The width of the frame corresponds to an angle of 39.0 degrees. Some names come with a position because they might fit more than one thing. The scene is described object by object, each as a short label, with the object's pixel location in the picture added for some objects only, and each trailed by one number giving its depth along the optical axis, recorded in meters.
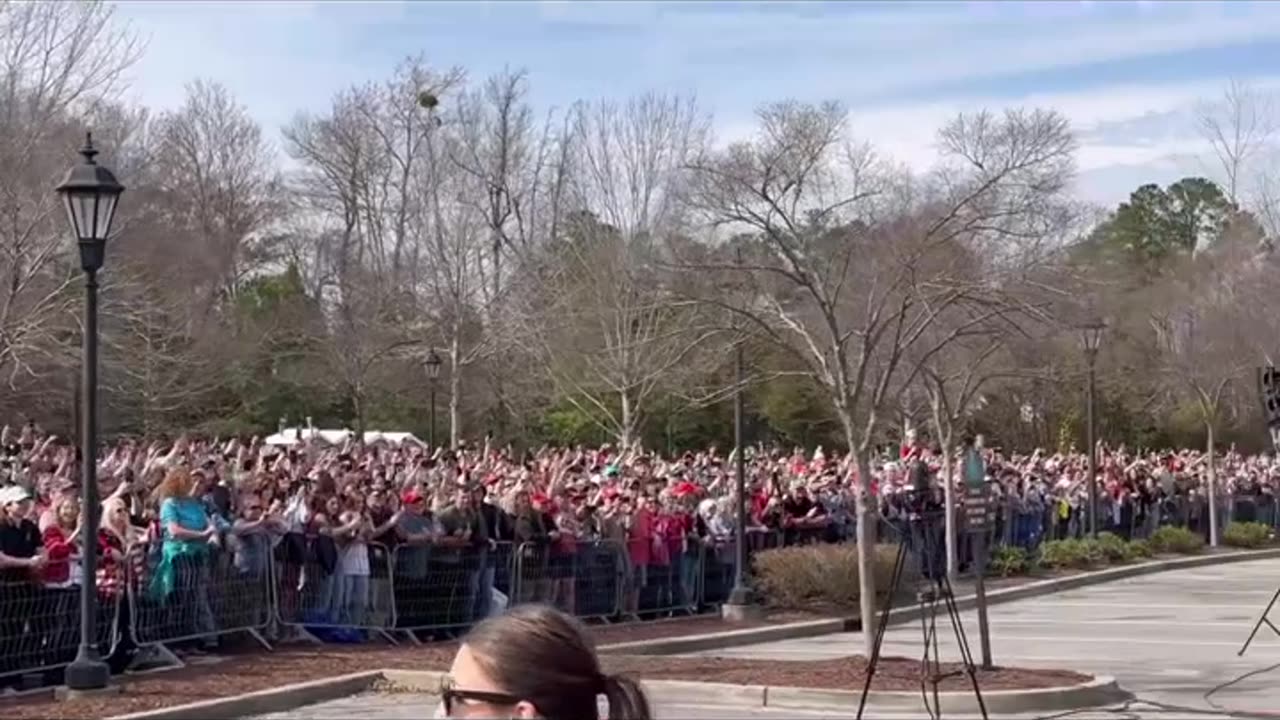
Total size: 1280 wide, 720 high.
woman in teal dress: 15.61
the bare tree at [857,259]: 16.08
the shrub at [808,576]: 22.66
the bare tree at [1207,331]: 54.16
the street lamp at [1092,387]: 31.08
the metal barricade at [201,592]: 15.38
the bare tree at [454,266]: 49.25
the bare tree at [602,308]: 43.81
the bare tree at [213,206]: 49.16
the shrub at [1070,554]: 31.78
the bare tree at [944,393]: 26.52
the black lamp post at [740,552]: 21.67
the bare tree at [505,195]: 51.84
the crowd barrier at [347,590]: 14.55
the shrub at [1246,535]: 40.09
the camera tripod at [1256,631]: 18.77
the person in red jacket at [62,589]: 14.39
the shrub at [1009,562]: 30.23
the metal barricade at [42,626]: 13.90
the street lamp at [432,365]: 35.69
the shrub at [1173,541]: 36.69
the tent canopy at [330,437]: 32.96
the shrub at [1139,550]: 34.81
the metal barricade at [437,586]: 18.32
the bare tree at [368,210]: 51.00
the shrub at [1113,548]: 33.41
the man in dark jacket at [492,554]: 19.28
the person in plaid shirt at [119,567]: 14.84
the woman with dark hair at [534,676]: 2.46
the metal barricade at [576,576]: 19.95
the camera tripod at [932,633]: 12.73
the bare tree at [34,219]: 29.89
